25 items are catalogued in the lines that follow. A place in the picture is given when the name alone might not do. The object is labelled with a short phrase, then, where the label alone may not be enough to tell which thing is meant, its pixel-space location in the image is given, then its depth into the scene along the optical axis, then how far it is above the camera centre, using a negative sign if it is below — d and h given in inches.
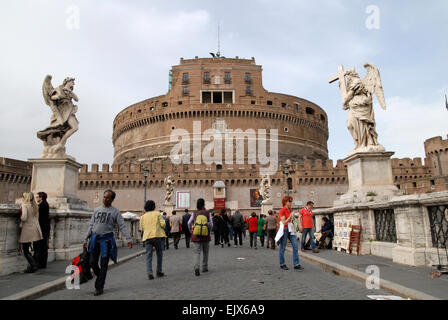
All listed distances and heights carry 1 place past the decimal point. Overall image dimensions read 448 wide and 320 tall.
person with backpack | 227.5 -9.8
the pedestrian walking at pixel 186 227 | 449.1 -14.0
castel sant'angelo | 1454.2 +388.1
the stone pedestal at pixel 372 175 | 283.9 +33.4
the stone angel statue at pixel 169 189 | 980.6 +82.5
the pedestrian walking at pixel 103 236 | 166.2 -9.2
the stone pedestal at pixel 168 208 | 981.2 +26.7
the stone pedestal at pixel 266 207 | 1004.9 +26.2
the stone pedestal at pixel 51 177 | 280.4 +34.8
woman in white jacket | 214.4 -5.3
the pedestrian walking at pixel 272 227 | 435.8 -14.5
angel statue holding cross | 301.3 +99.2
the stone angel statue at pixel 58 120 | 289.7 +86.7
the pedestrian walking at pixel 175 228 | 443.8 -14.4
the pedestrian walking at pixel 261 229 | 484.3 -18.9
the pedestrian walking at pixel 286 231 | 231.6 -11.1
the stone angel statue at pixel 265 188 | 1014.4 +84.3
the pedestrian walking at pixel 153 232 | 215.8 -9.5
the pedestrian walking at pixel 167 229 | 440.8 -16.3
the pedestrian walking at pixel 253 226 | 454.9 -14.2
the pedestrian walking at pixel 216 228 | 483.5 -16.5
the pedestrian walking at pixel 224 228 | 476.7 -16.4
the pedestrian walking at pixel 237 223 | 491.8 -9.9
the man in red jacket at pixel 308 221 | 324.2 -5.5
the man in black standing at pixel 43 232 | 227.9 -9.1
